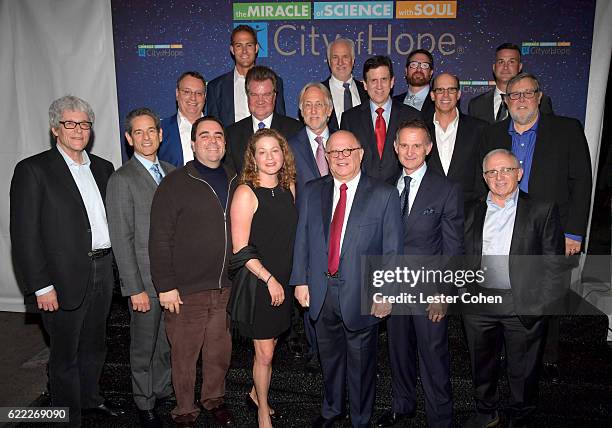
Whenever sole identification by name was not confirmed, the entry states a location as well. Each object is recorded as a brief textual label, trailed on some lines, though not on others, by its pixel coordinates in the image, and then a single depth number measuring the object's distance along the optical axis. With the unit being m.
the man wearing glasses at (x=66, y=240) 3.00
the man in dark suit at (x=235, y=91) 4.26
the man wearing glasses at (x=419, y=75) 4.18
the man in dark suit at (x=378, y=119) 3.66
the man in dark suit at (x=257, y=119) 3.70
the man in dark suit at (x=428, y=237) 2.92
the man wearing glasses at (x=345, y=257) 2.85
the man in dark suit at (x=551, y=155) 3.43
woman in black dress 2.88
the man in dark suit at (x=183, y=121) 3.79
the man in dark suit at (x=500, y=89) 4.14
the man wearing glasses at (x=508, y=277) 2.86
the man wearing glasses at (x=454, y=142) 3.55
